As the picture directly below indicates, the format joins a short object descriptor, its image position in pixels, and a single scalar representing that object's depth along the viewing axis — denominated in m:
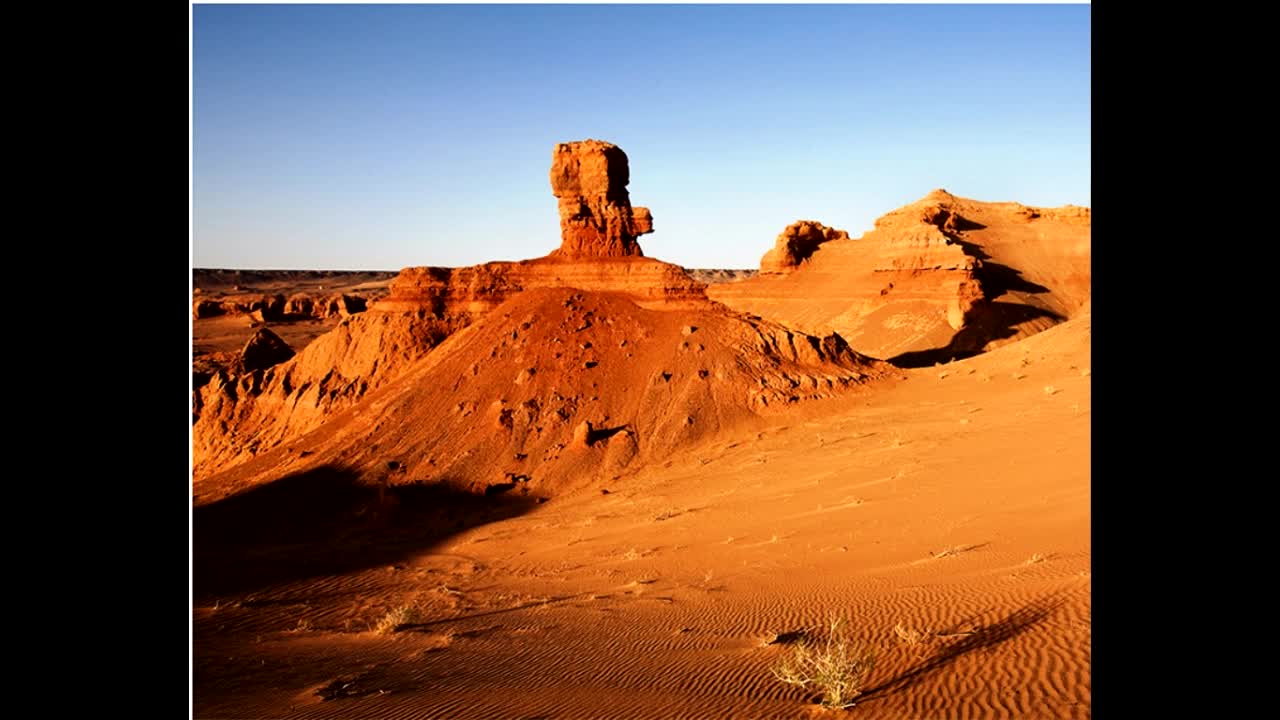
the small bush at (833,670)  5.38
